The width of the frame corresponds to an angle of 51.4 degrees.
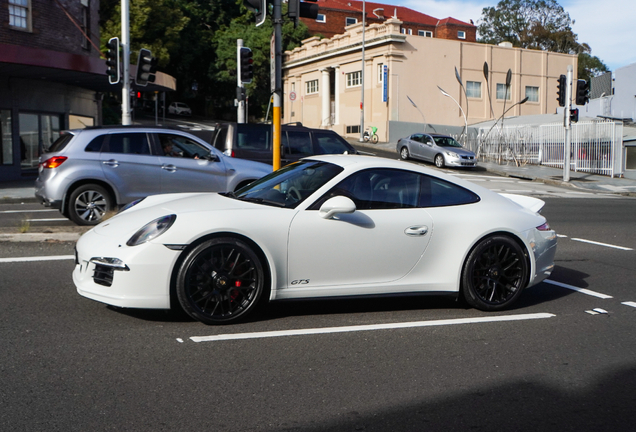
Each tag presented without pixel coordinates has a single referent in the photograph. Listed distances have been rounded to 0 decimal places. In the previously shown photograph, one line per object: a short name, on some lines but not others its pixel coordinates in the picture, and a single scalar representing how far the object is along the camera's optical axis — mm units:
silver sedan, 29734
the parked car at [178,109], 66750
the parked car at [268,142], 14422
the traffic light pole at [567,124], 26469
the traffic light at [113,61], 17766
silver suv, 11133
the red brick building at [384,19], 75562
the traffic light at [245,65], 18469
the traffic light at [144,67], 18578
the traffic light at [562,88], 26409
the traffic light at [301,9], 10508
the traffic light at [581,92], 25812
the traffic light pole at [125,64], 18250
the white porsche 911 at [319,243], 5215
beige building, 46781
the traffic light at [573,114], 27217
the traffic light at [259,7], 10211
